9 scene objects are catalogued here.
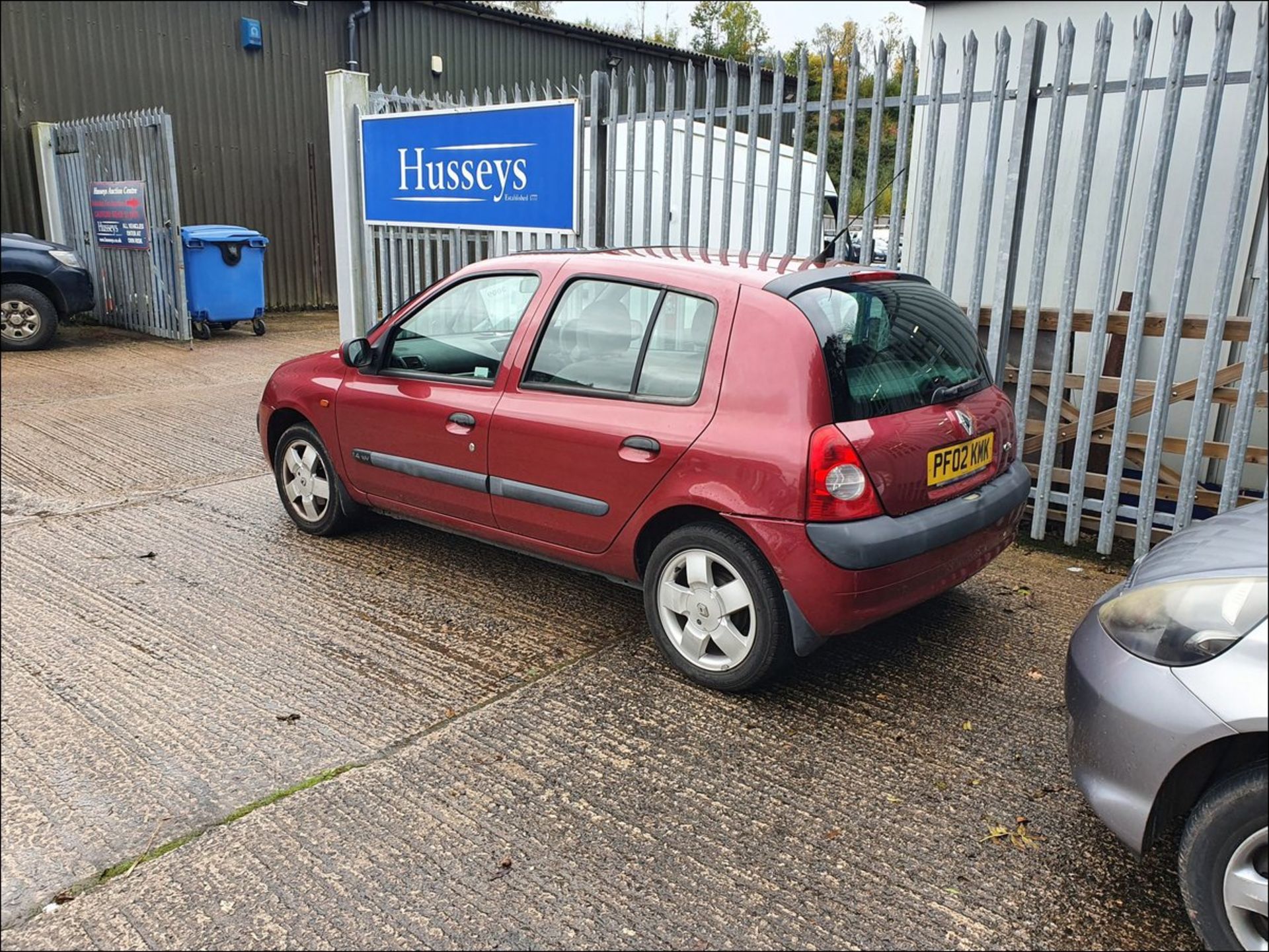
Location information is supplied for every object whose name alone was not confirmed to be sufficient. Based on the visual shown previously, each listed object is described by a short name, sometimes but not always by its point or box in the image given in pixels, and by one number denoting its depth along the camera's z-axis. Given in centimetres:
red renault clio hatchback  331
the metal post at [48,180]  1238
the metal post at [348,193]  841
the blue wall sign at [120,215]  1130
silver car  212
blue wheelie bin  1139
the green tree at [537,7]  1877
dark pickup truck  988
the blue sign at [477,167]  693
